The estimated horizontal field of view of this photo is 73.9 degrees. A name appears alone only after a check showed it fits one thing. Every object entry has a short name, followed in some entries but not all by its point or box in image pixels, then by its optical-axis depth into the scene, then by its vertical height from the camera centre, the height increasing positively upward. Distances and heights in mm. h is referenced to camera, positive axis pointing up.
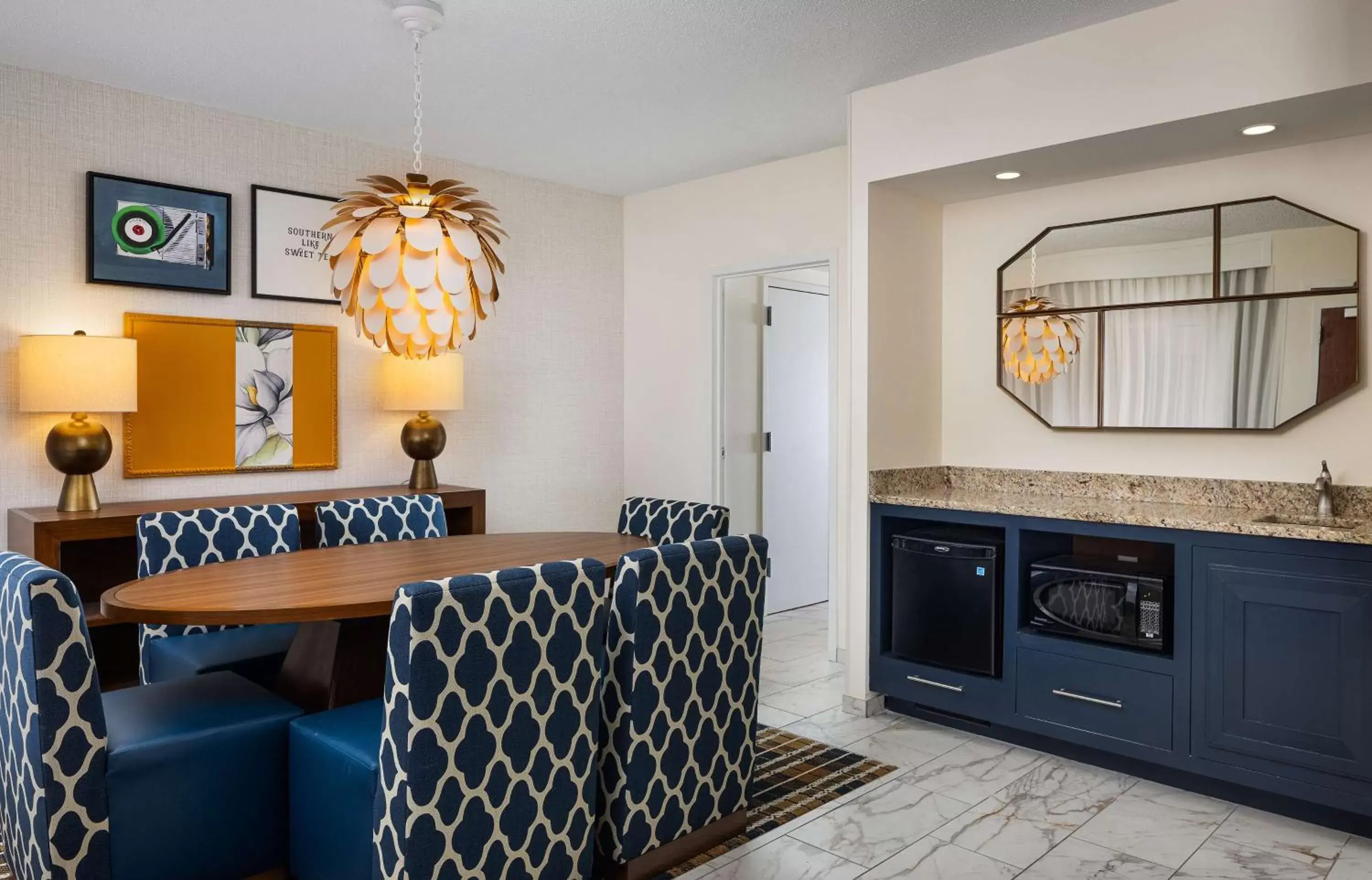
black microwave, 3082 -597
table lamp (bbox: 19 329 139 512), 3287 +142
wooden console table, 3188 -441
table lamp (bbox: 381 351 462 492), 4348 +163
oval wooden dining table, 2186 -419
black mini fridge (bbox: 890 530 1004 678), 3459 -663
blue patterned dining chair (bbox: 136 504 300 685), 2982 -458
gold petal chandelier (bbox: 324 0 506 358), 2717 +510
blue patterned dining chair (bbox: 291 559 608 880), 1832 -703
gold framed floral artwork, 3789 +142
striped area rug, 2799 -1173
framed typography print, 4102 +845
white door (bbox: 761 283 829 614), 5484 -91
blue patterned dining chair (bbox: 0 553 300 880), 1902 -768
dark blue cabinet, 2676 -704
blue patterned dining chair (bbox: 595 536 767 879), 2271 -683
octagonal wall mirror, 3146 +430
